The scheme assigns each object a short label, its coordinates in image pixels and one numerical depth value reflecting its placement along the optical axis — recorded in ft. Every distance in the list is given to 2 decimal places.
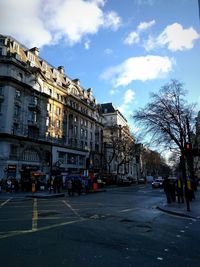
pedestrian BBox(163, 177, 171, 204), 49.89
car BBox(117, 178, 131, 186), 143.48
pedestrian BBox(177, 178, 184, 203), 51.67
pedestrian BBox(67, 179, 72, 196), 69.99
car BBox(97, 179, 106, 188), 116.03
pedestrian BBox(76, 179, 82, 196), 72.71
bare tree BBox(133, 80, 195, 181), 84.27
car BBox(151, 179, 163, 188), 121.06
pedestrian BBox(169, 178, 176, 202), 51.54
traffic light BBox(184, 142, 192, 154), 40.40
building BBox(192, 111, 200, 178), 90.97
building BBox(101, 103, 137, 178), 165.53
